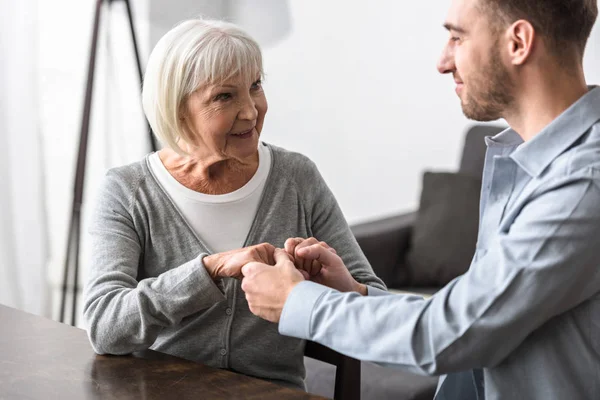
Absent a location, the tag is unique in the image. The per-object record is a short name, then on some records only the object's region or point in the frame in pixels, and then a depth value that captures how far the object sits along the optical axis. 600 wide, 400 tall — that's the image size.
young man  1.24
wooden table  1.43
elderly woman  1.79
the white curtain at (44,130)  3.20
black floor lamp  3.19
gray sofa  3.39
